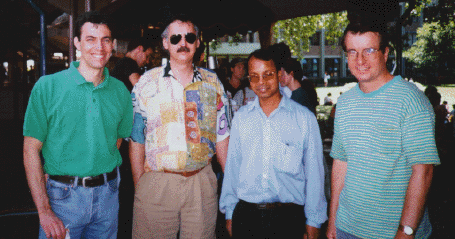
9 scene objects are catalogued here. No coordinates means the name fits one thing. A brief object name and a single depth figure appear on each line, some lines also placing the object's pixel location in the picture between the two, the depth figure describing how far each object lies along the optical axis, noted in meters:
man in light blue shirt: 2.50
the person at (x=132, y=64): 4.45
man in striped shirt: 1.96
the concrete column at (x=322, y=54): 52.24
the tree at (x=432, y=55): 35.62
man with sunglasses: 2.60
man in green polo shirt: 2.19
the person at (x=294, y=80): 4.50
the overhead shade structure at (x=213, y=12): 6.20
